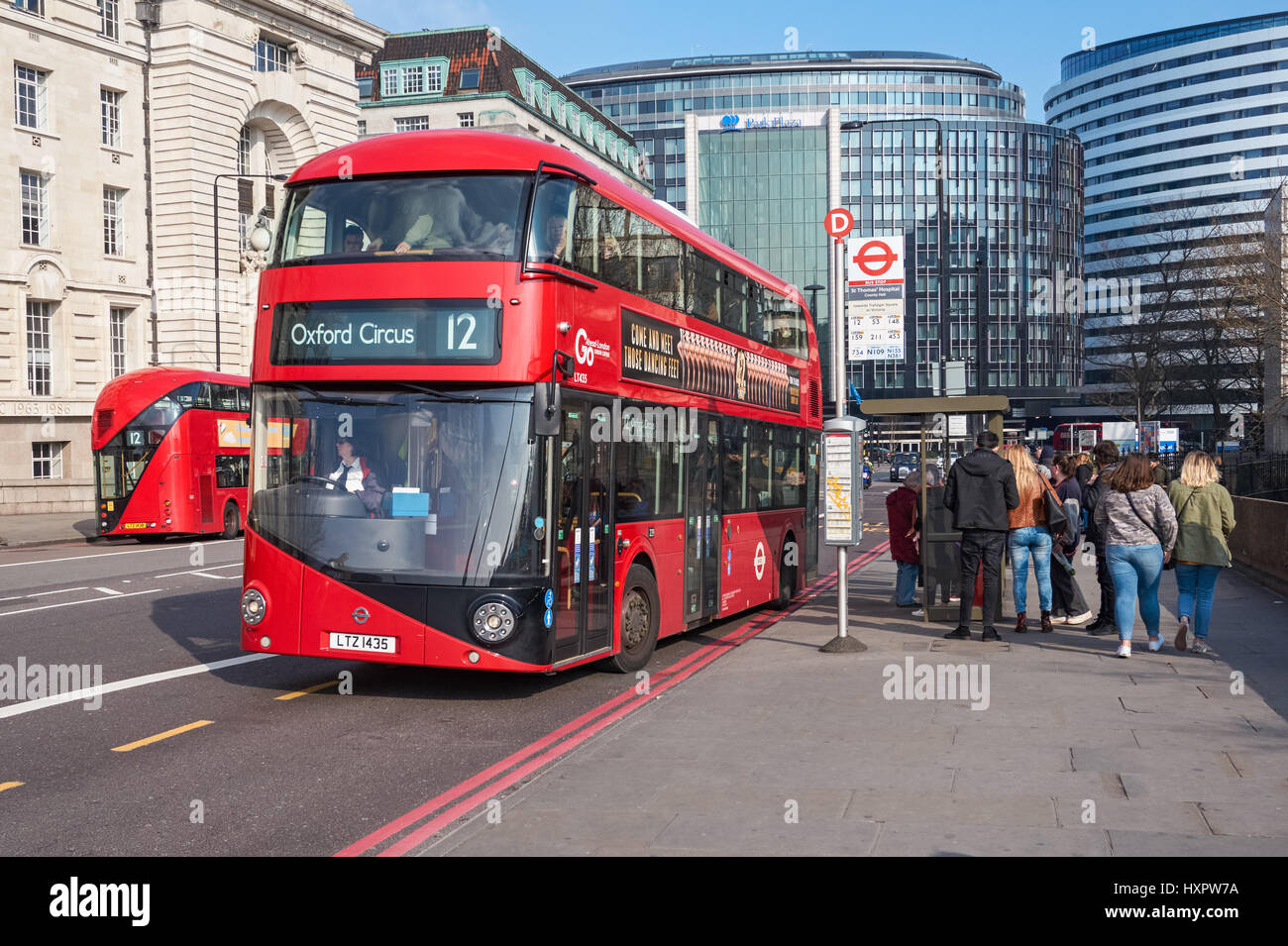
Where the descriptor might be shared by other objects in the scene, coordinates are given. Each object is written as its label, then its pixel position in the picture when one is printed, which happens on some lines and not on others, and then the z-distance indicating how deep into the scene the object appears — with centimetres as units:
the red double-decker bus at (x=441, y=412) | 850
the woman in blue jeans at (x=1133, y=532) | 1073
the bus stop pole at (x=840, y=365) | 1147
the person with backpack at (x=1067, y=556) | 1346
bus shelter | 1356
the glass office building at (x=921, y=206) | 10794
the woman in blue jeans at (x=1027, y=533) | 1245
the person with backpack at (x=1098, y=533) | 1206
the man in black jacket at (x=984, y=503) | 1180
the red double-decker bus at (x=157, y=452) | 2728
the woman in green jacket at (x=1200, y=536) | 1079
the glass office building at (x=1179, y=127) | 14300
